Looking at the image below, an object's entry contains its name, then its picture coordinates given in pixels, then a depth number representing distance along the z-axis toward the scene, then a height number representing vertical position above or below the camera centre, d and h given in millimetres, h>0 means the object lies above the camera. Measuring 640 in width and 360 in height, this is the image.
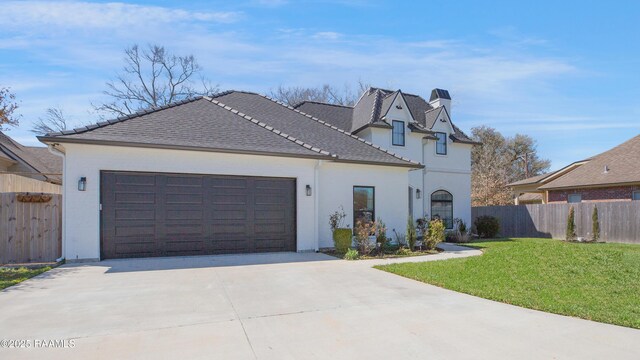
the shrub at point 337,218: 11641 -910
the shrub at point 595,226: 16141 -1711
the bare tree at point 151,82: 25422 +8612
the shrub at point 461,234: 15984 -2039
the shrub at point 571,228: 16297 -1815
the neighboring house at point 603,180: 17406 +543
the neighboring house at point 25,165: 9500 +1496
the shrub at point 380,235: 11234 -1430
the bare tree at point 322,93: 30734 +8969
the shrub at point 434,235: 11789 -1513
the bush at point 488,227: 18125 -1925
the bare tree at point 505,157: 35000 +3592
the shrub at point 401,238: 12988 -1797
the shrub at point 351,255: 9891 -1838
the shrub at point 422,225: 13048 -1377
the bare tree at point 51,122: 24453 +5248
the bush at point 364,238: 10656 -1471
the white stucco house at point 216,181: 8844 +340
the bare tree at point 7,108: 12812 +3282
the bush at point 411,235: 11680 -1501
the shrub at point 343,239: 10844 -1499
